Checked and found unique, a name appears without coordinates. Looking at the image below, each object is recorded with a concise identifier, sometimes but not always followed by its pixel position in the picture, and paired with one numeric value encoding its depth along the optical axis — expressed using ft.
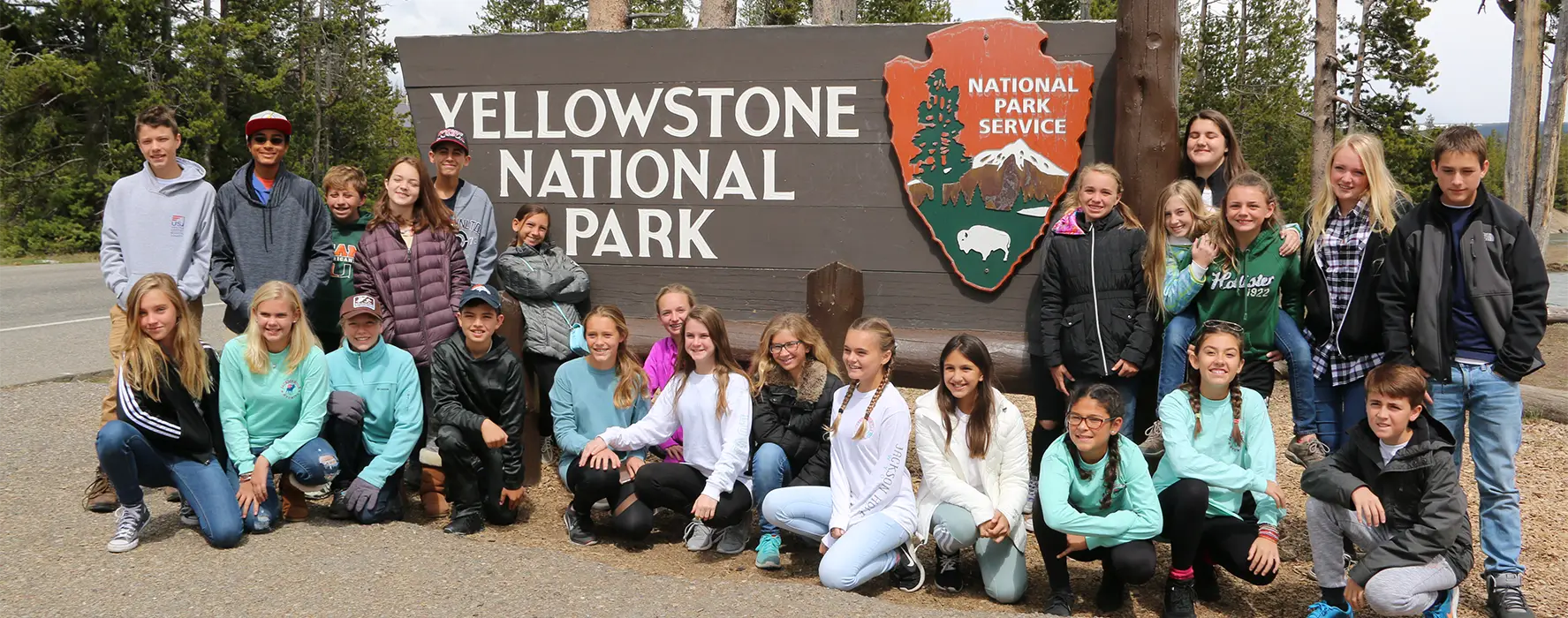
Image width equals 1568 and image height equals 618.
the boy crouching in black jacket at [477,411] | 15.53
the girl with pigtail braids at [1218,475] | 12.91
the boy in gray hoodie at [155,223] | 16.25
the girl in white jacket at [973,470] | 13.42
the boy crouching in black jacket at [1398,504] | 11.81
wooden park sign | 16.69
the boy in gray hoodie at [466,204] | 17.78
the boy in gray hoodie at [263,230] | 16.76
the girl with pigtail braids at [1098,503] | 12.78
